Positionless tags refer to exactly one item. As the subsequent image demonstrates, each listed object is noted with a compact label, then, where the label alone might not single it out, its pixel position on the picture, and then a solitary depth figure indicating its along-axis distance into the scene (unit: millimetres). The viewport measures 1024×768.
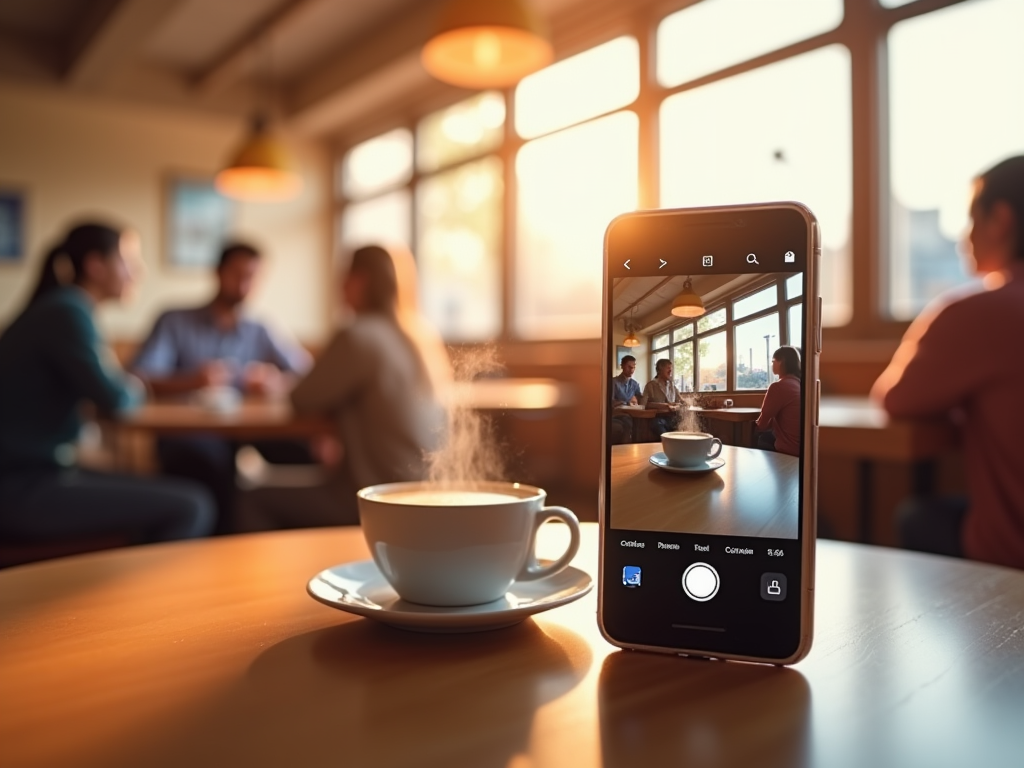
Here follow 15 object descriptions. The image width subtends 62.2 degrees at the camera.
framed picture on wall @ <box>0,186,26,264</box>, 6223
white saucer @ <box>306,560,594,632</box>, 546
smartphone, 518
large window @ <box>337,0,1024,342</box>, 3469
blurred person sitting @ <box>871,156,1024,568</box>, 1624
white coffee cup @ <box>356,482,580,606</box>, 561
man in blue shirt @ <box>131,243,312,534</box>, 3691
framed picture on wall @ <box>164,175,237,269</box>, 6895
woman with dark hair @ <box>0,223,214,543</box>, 1898
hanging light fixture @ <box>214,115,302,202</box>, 4434
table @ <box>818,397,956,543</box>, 1822
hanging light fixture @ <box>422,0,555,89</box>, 2578
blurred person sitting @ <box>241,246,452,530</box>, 2205
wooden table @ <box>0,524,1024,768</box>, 400
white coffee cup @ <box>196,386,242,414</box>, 2563
